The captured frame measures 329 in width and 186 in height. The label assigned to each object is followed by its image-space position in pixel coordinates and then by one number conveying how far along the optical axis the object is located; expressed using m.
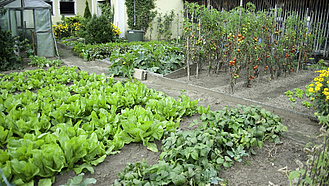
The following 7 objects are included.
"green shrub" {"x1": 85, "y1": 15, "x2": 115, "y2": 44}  11.96
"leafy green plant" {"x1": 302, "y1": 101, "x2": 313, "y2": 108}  4.48
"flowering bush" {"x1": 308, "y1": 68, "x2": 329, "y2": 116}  3.58
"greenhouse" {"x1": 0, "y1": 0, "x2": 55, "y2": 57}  10.15
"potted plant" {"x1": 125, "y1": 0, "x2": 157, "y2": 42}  13.91
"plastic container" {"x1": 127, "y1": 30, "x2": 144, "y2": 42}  13.02
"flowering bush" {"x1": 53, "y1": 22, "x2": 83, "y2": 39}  17.18
